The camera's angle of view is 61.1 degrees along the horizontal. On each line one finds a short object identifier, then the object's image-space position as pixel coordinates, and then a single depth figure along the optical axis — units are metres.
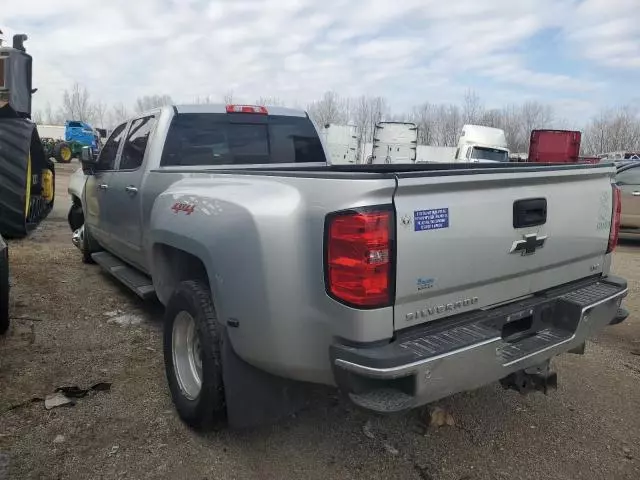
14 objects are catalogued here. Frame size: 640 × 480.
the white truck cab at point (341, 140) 31.19
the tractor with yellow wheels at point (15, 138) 7.70
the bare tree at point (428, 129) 69.87
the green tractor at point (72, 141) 30.50
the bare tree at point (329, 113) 66.94
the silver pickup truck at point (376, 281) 2.22
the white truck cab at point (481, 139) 25.28
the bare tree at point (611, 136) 65.81
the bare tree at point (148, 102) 74.28
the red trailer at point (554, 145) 19.25
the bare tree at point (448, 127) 69.44
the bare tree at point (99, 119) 91.88
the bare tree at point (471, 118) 70.94
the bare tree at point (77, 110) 90.38
